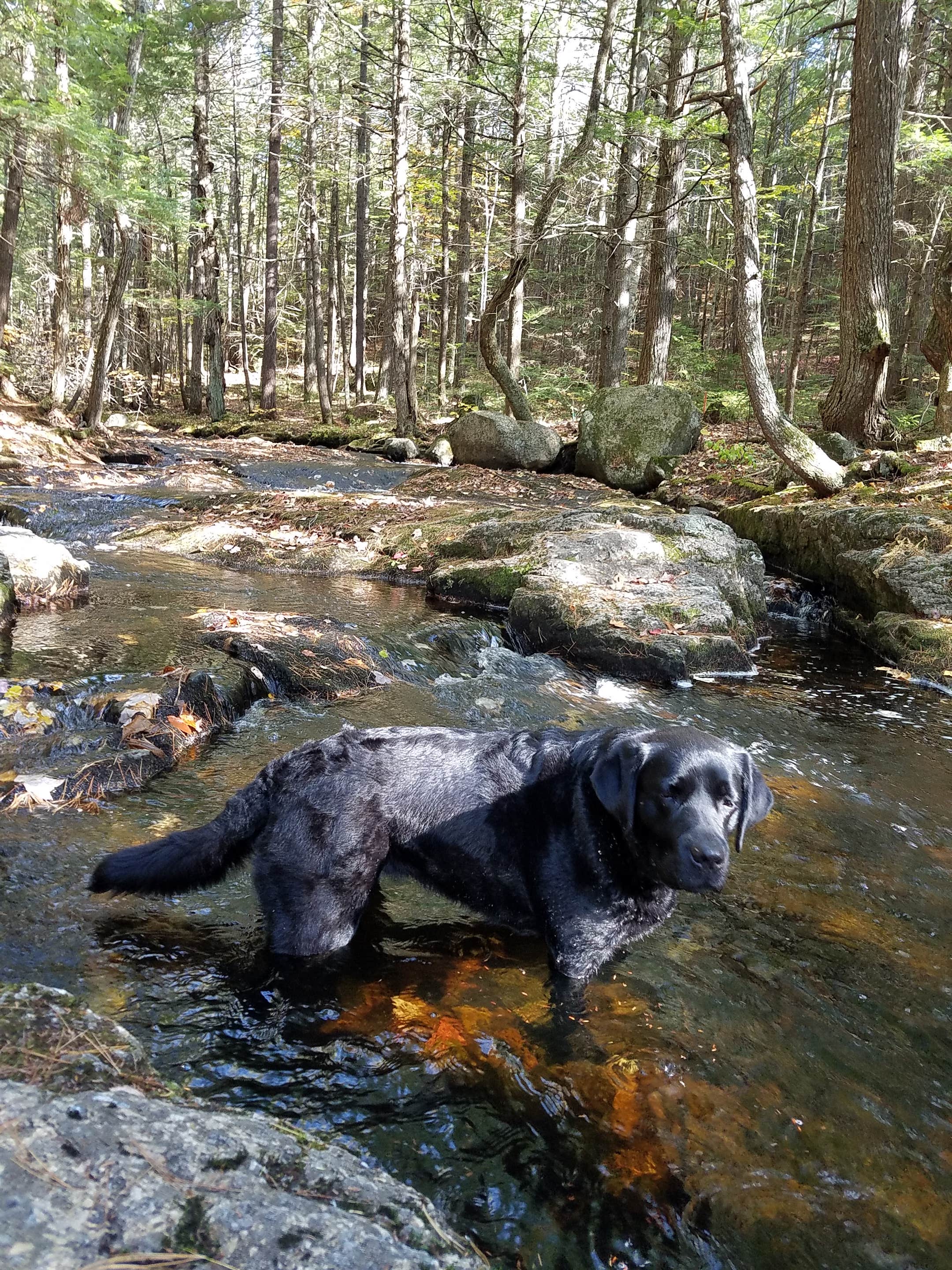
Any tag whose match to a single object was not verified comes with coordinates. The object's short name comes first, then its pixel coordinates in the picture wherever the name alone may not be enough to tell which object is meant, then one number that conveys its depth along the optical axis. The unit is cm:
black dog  325
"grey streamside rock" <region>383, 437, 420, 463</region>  2220
